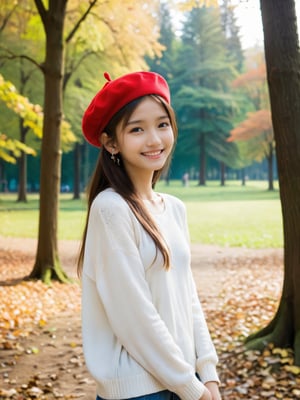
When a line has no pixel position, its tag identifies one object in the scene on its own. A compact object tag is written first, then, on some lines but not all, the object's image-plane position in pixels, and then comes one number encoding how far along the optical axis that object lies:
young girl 1.68
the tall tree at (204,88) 47.56
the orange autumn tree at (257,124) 36.50
